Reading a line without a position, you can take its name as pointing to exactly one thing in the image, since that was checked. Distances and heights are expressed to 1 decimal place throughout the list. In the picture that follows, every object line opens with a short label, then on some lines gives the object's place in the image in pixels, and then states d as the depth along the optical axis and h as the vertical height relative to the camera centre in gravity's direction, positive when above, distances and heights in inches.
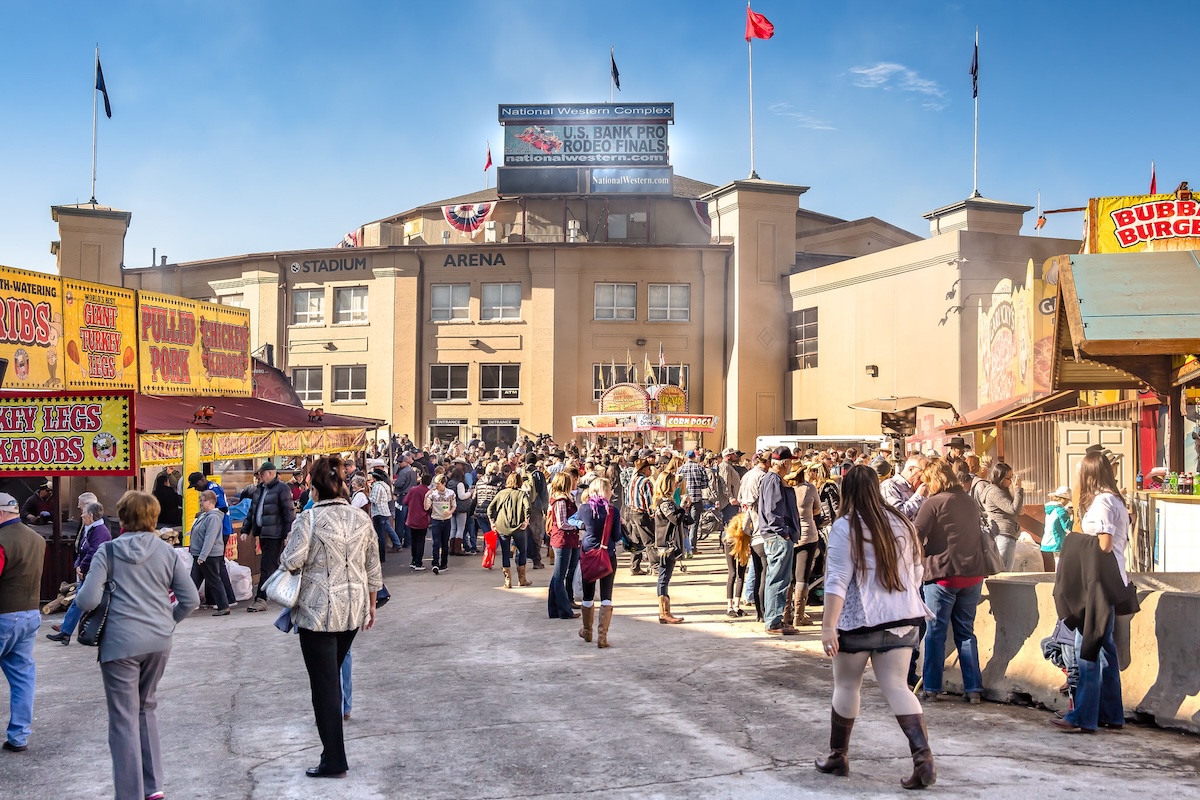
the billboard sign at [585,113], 1785.2 +532.0
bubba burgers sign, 584.4 +118.2
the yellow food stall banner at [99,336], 714.8 +64.0
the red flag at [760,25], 1633.9 +620.6
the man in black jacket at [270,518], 529.7 -43.0
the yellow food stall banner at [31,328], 658.8 +63.1
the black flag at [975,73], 1504.7 +508.6
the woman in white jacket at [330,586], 239.9 -35.4
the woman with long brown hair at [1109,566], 264.1 -34.5
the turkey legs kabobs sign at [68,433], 525.3 -1.8
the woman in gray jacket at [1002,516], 416.2 -31.1
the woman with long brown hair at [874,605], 222.7 -35.3
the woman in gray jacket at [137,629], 215.9 -41.2
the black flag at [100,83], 1584.6 +510.8
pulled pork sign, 788.0 +64.5
